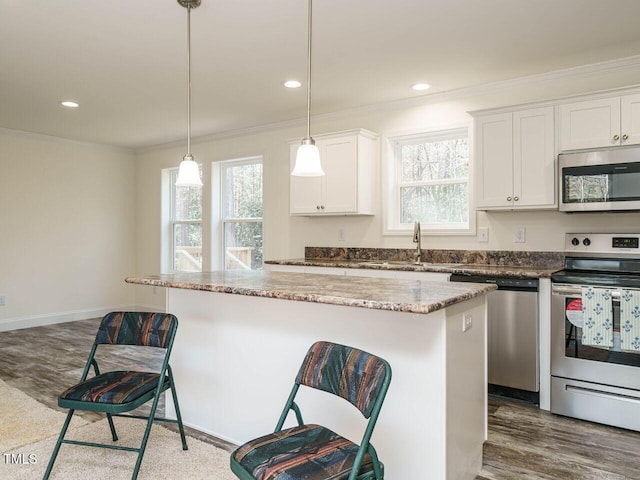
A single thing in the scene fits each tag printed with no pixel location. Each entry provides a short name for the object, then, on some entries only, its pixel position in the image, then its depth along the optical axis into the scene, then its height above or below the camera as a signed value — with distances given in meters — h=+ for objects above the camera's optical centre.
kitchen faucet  4.18 -0.04
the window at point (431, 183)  4.20 +0.52
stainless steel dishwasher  3.17 -0.70
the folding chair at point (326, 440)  1.42 -0.71
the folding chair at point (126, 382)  2.04 -0.69
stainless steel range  2.78 -0.64
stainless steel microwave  3.03 +0.39
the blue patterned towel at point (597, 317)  2.80 -0.49
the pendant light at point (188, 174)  2.70 +0.38
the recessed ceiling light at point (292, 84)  3.90 +1.33
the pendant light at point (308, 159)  2.35 +0.40
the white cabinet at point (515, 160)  3.40 +0.60
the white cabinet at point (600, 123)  3.08 +0.79
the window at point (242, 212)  5.77 +0.34
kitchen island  1.88 -0.56
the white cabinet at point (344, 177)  4.39 +0.60
